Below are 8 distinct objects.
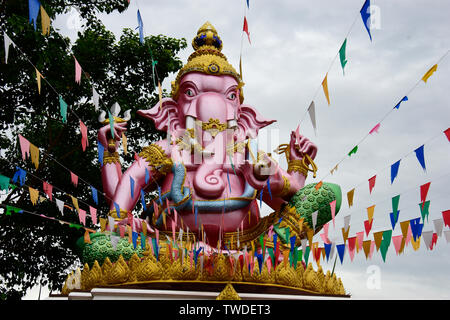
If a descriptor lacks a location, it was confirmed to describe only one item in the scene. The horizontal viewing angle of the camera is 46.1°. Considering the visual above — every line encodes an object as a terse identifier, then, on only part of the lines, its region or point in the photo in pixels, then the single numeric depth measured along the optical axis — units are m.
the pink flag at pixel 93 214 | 6.47
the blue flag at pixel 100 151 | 6.83
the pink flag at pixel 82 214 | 6.19
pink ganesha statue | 7.47
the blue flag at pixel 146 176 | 7.62
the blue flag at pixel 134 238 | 6.75
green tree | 10.55
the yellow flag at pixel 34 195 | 6.01
